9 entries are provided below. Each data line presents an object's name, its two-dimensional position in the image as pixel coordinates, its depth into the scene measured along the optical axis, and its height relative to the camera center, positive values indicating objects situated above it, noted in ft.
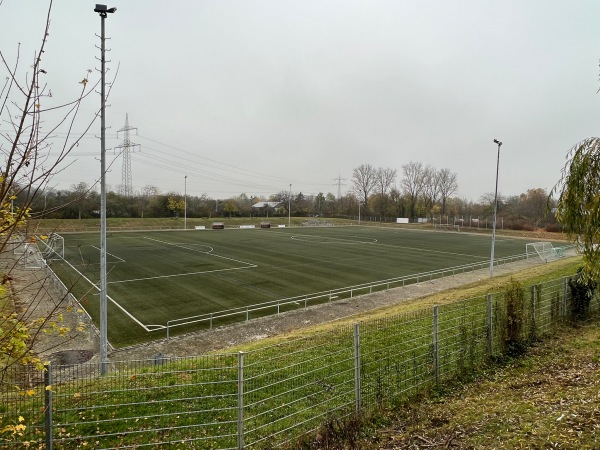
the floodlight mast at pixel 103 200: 34.24 +1.02
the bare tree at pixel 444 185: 395.75 +31.74
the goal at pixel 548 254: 124.94 -12.70
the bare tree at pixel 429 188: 393.50 +27.17
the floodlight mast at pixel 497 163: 84.60 +12.34
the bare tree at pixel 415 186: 389.70 +28.75
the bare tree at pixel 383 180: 416.05 +37.91
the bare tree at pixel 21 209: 10.17 +0.00
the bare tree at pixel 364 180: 420.28 +36.71
